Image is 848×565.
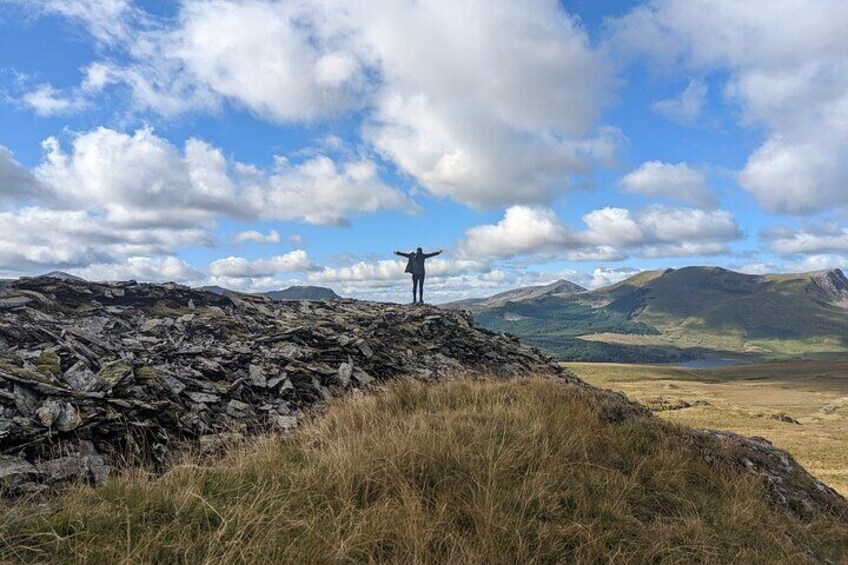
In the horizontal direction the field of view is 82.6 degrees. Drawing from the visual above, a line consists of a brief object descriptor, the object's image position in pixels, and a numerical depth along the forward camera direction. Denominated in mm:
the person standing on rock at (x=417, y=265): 32844
